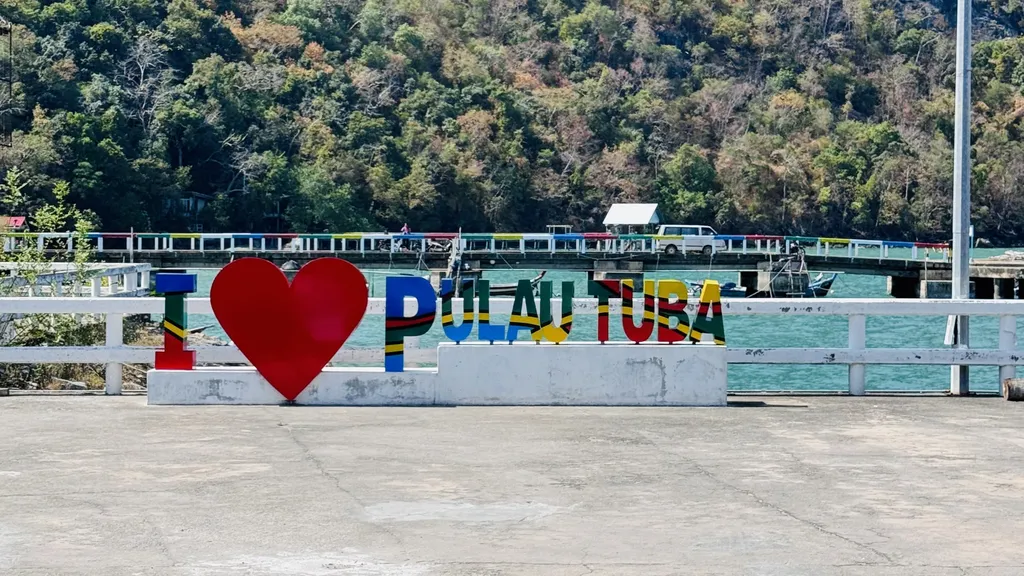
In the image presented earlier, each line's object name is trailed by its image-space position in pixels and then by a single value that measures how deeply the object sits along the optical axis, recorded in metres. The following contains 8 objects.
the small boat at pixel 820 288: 78.81
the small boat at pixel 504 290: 63.15
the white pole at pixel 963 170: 17.62
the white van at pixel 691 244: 80.79
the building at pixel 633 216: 96.44
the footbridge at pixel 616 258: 73.75
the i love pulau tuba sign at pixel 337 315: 14.71
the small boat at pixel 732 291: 76.44
